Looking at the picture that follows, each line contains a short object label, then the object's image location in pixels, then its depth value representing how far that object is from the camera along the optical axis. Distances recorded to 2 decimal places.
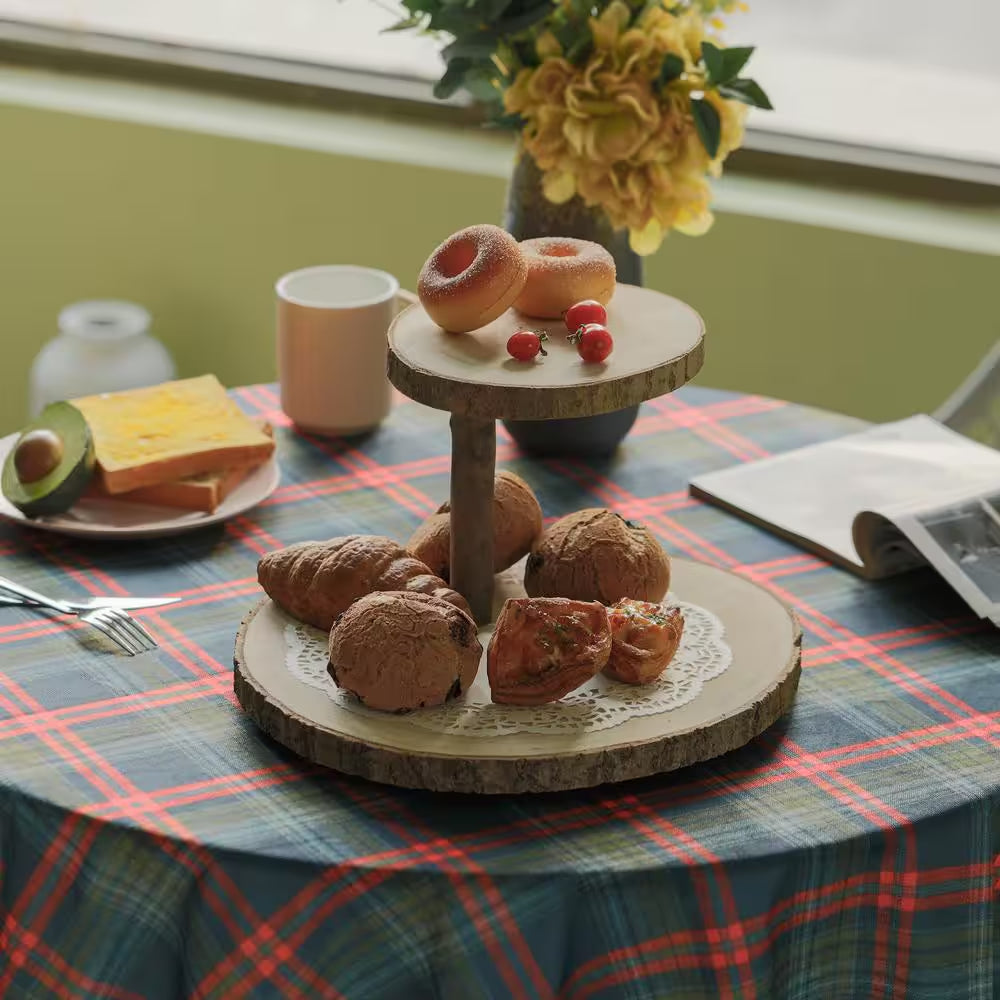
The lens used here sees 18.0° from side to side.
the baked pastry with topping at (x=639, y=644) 1.64
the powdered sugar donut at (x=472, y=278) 1.64
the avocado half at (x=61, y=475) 1.86
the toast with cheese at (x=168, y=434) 1.91
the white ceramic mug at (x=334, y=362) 2.04
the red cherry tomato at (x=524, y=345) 1.62
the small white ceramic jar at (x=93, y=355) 3.12
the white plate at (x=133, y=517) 1.86
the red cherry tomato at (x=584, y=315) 1.66
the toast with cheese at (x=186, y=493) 1.90
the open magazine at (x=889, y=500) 1.83
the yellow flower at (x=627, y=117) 1.89
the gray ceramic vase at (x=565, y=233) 1.97
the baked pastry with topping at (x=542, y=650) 1.61
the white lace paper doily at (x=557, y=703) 1.61
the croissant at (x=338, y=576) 1.69
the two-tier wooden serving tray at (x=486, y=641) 1.58
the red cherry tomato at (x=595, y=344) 1.62
